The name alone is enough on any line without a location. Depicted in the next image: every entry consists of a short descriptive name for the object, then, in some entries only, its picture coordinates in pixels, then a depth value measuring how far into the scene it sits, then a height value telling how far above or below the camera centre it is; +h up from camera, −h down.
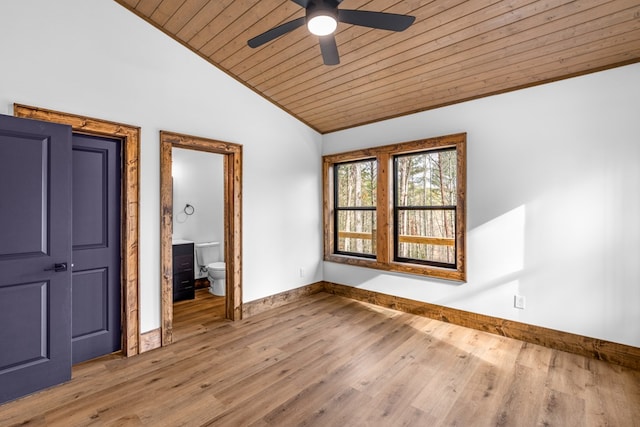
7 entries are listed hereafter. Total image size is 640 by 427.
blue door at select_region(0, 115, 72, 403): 2.19 -0.29
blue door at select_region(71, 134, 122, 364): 2.73 -0.28
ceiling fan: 1.92 +1.29
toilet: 4.79 -0.79
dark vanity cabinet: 4.57 -0.85
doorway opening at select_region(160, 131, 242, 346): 3.12 -0.01
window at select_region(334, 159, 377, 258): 4.71 +0.12
